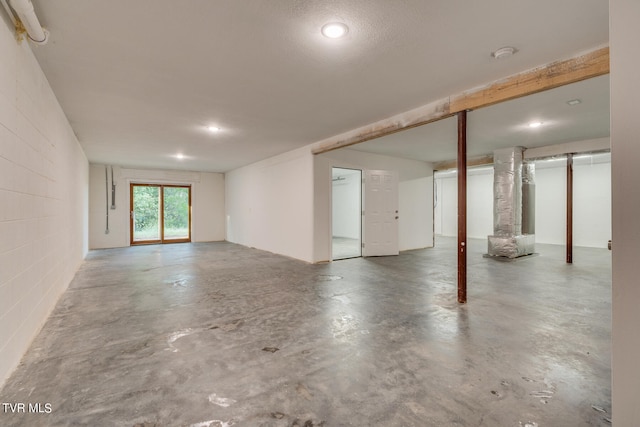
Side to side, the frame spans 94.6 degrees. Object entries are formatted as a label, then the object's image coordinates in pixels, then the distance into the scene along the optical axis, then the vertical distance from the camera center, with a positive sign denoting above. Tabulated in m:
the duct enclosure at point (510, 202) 6.35 +0.28
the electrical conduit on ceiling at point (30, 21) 1.72 +1.23
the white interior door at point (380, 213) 6.82 +0.03
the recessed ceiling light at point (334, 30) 2.12 +1.36
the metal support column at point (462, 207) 3.47 +0.09
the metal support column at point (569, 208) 6.03 +0.13
